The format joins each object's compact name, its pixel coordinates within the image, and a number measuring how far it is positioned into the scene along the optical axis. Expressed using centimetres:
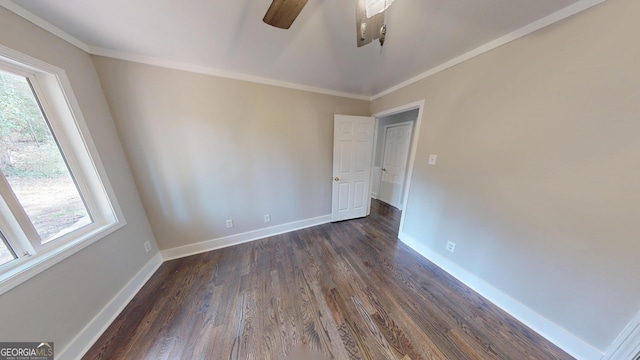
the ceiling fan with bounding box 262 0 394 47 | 88
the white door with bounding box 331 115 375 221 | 266
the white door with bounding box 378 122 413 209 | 332
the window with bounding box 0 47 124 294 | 98
